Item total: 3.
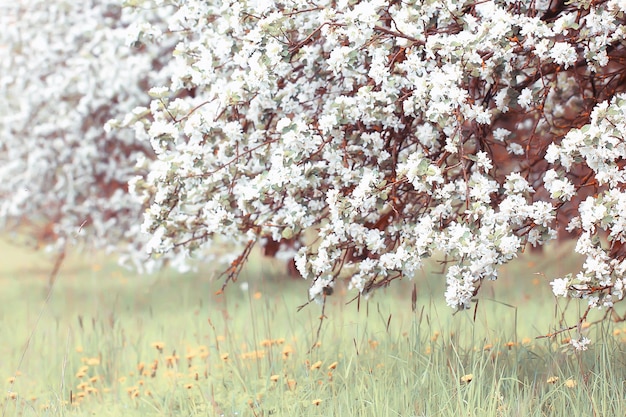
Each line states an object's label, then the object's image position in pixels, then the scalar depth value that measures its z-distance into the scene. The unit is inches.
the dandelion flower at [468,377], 355.1
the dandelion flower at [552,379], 368.2
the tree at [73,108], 802.8
